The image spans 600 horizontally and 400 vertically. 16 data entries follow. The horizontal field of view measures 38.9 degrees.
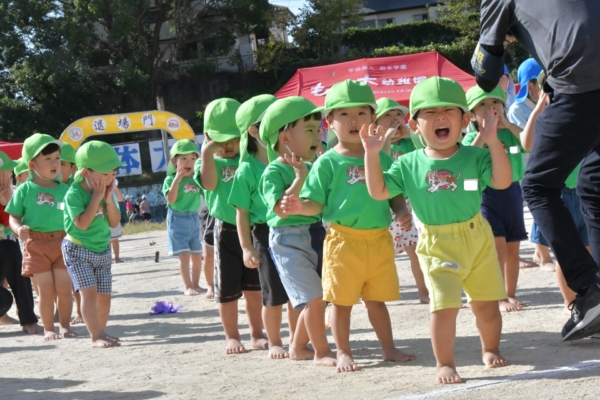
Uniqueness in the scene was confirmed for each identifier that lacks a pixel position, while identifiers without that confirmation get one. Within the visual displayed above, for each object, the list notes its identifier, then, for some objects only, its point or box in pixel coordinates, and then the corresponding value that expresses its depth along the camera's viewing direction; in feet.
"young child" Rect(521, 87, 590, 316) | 16.24
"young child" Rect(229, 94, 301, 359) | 18.28
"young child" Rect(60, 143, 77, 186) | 28.12
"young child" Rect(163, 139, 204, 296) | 31.45
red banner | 57.21
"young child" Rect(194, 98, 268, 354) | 19.71
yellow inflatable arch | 65.16
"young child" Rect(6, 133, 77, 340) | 24.50
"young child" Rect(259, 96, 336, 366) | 16.63
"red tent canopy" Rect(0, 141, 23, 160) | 55.01
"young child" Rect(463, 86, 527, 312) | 19.84
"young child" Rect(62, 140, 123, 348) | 22.29
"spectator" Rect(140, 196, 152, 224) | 107.55
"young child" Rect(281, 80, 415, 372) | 15.80
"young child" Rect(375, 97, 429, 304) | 23.76
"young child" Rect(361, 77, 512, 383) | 14.06
